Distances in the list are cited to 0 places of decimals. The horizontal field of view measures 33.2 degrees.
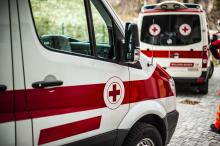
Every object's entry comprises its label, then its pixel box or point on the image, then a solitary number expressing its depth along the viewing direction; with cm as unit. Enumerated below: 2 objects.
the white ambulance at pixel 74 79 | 260
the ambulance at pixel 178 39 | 928
